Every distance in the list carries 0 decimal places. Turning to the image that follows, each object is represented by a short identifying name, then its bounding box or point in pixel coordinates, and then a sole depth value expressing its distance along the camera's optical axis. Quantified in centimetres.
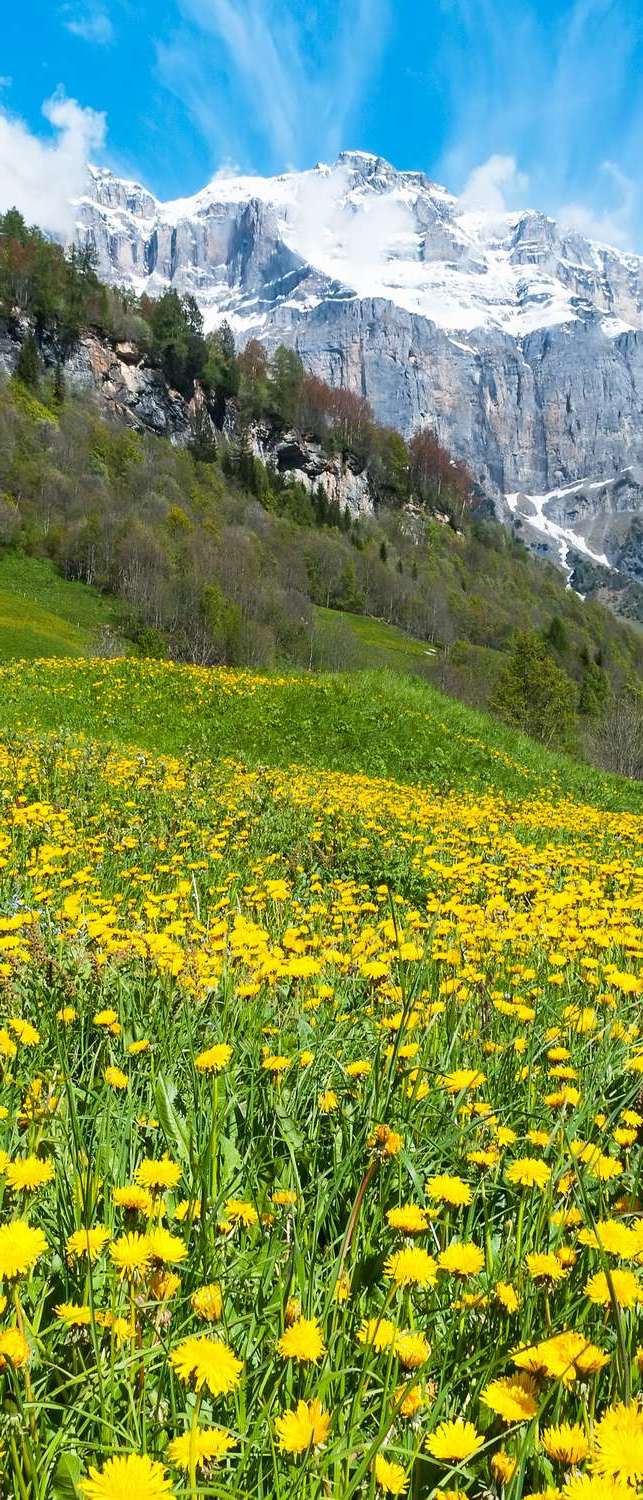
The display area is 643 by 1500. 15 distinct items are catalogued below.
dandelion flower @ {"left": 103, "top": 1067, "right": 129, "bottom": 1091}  178
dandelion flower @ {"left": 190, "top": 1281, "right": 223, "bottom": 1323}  111
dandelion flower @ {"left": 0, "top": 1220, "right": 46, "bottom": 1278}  98
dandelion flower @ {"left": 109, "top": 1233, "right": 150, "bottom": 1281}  107
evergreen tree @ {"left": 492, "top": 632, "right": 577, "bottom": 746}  3675
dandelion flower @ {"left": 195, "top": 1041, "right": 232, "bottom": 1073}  168
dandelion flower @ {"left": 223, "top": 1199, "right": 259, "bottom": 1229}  134
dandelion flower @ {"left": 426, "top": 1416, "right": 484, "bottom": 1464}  92
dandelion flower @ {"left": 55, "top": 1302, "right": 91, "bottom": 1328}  109
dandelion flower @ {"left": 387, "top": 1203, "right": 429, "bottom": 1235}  119
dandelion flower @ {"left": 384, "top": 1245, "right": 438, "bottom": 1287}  114
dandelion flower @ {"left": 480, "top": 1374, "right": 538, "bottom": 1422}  94
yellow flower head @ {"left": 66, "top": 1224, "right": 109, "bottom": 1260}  114
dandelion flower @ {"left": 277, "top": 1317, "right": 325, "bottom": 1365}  99
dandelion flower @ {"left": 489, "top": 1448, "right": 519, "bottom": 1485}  97
